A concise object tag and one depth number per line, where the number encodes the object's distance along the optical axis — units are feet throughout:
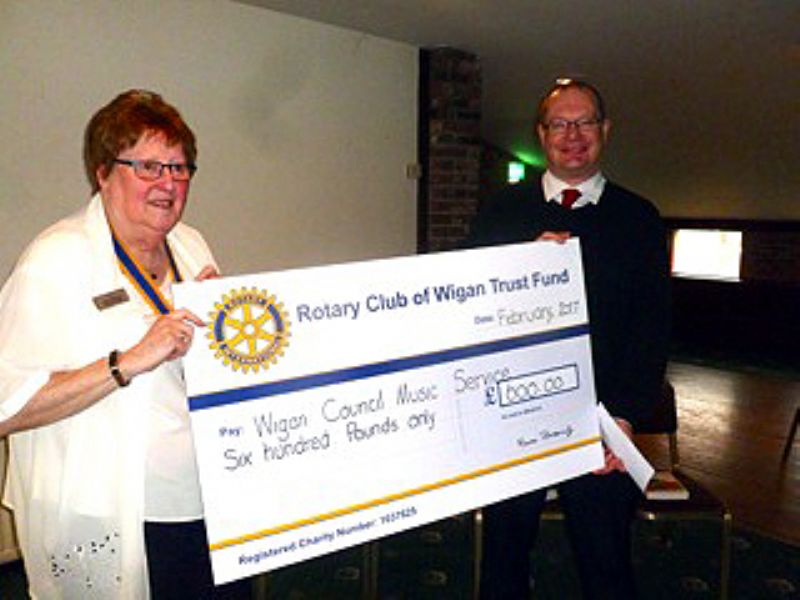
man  5.73
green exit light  31.63
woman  4.12
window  26.09
